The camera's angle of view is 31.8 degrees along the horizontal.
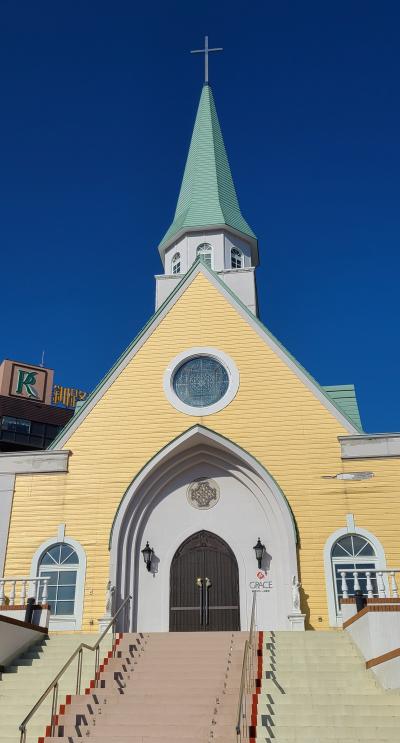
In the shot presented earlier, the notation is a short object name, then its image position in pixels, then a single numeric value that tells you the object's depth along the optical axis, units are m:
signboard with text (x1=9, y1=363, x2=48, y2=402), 48.81
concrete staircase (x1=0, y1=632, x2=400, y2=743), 9.98
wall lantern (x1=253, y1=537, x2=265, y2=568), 17.53
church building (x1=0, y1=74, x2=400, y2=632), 17.16
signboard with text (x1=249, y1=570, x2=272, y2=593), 17.42
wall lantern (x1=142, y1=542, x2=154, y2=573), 18.11
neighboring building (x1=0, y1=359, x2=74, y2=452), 48.00
